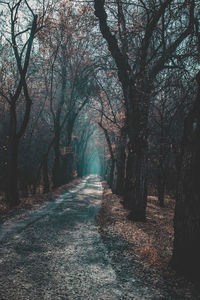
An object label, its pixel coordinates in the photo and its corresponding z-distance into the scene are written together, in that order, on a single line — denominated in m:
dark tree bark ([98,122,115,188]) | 23.29
